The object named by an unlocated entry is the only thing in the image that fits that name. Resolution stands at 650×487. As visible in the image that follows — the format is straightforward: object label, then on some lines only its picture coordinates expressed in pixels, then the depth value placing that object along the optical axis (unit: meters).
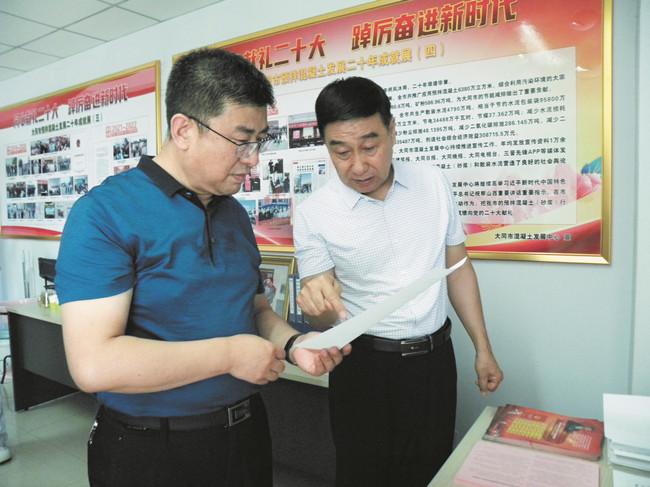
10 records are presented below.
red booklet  1.02
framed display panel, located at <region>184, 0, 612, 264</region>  1.77
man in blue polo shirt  0.86
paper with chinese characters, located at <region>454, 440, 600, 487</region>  0.90
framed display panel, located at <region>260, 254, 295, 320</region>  2.45
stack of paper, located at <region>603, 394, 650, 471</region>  0.93
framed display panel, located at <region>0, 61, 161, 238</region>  3.24
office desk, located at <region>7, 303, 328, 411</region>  2.94
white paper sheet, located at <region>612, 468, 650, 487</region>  0.88
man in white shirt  1.40
